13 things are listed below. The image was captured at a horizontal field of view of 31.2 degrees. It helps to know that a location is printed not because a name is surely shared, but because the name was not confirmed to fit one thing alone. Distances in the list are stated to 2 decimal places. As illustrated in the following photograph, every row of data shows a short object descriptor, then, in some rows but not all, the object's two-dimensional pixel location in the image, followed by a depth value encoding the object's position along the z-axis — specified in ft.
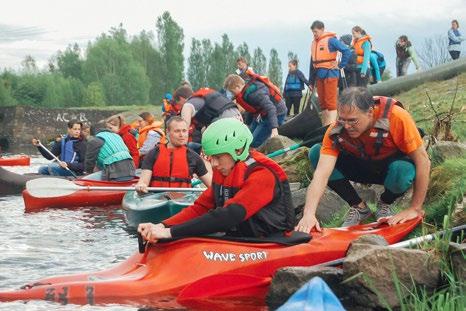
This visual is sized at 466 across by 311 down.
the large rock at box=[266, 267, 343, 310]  16.38
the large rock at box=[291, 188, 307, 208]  25.18
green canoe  27.76
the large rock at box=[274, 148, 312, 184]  28.66
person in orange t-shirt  19.20
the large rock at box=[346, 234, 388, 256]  16.81
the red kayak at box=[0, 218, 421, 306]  17.19
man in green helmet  17.75
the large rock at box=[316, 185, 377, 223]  24.52
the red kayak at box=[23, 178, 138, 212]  37.93
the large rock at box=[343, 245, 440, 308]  15.40
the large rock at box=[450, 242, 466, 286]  15.16
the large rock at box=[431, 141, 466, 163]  23.75
